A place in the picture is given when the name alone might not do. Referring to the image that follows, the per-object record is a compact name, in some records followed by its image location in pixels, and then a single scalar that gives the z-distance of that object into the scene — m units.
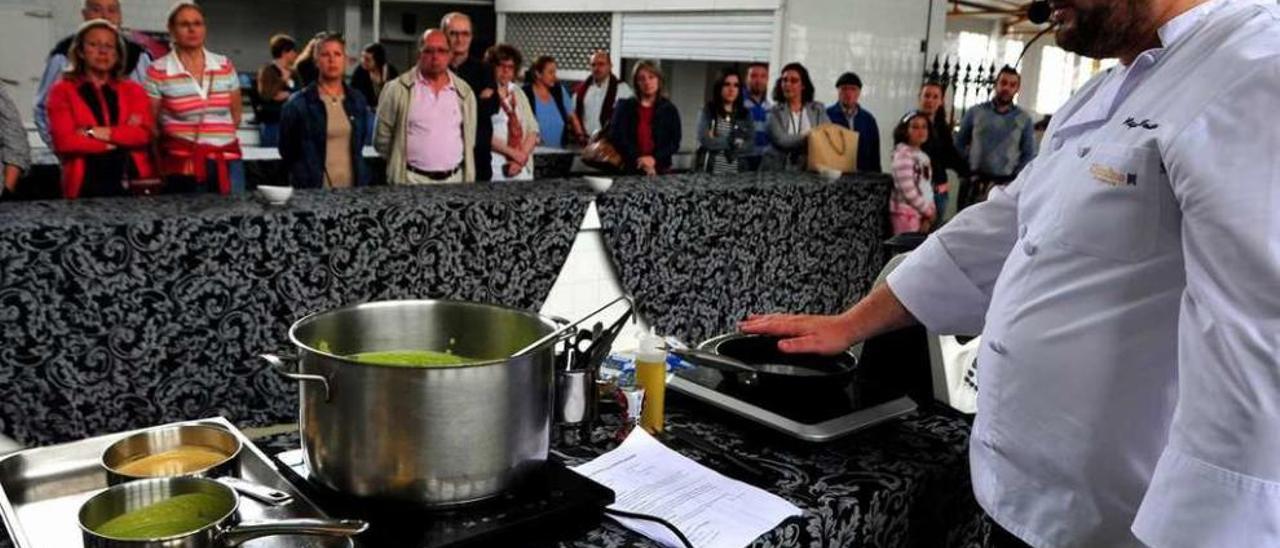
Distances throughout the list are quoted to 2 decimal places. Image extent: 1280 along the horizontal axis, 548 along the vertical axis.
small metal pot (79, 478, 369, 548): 0.88
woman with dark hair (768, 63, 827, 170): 5.68
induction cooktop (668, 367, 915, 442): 1.39
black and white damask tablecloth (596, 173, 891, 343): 3.69
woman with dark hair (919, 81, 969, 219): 5.88
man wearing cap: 6.10
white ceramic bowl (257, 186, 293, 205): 2.90
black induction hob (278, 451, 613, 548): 1.00
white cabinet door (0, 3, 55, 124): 7.88
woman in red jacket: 3.51
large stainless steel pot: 0.97
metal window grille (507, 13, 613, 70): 9.80
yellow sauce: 1.11
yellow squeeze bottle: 1.45
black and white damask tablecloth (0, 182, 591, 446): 2.52
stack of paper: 1.14
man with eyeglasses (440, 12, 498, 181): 4.77
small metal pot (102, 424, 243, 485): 1.09
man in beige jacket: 4.25
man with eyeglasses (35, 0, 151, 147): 4.04
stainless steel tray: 1.01
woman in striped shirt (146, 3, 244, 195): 3.78
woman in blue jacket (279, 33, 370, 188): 4.10
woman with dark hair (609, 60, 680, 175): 5.46
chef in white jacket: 0.91
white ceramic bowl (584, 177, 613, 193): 3.52
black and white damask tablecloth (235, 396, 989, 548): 1.23
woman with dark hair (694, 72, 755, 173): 5.81
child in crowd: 4.85
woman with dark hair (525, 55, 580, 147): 6.71
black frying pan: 1.44
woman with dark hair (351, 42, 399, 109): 6.09
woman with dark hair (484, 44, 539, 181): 5.12
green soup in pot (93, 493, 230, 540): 0.91
